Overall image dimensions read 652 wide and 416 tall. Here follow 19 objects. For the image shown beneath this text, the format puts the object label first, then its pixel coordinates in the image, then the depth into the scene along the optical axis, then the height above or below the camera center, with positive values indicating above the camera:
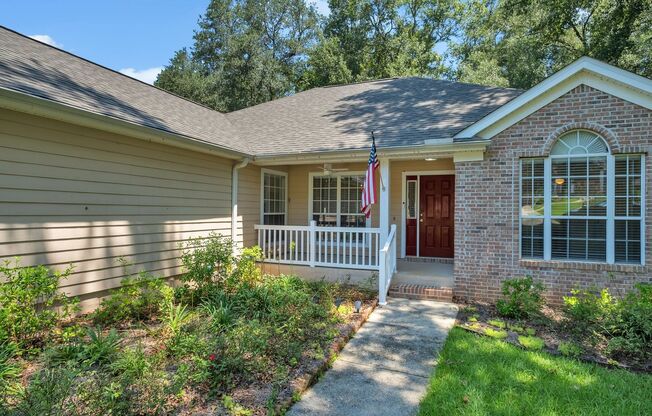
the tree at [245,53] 24.27 +11.17
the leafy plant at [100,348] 3.74 -1.51
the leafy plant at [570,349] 4.36 -1.71
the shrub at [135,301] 4.90 -1.32
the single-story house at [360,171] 4.71 +0.52
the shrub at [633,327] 4.38 -1.48
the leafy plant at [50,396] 2.52 -1.40
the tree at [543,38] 13.38 +8.17
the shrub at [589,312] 4.92 -1.45
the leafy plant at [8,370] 2.90 -1.49
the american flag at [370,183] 6.59 +0.47
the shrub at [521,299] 5.57 -1.41
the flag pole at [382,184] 7.27 +0.51
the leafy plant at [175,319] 4.38 -1.44
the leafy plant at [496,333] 4.94 -1.72
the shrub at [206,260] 6.01 -0.91
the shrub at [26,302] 3.86 -1.09
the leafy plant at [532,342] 4.56 -1.72
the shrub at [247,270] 6.55 -1.18
